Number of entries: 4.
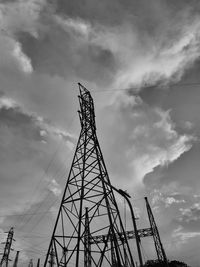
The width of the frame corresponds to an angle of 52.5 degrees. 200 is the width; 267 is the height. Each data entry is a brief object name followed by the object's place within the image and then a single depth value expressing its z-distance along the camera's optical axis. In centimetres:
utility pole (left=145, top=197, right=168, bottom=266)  2459
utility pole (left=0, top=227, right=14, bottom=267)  2997
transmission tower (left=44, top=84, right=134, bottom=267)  1003
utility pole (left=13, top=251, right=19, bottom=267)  3462
